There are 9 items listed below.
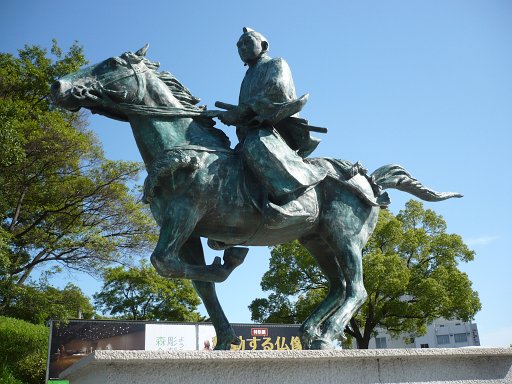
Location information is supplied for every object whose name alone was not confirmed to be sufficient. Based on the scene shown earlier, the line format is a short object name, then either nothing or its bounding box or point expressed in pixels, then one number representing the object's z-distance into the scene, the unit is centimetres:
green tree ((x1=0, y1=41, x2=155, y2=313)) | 1414
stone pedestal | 313
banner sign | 1526
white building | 4759
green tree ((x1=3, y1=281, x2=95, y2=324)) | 1264
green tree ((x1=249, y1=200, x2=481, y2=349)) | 2300
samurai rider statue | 442
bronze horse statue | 419
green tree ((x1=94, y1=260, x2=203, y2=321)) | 3180
